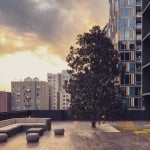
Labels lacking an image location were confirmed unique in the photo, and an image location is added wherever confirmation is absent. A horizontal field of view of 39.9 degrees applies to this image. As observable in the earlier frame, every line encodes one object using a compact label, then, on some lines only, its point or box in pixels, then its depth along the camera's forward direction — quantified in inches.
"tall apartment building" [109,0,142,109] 1862.0
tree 866.5
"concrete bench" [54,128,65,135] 658.6
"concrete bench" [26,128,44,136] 620.5
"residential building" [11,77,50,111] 3823.7
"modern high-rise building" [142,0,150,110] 1094.0
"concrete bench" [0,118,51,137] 640.7
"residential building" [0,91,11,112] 3114.1
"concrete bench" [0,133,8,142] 544.2
